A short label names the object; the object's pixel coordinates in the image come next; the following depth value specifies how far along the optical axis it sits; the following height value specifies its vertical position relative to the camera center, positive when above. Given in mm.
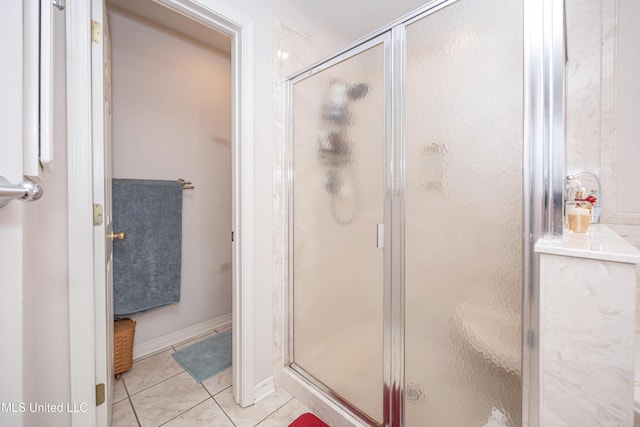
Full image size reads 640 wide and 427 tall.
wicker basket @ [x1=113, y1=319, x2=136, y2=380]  1714 -900
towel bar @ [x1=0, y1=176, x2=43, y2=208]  506 +43
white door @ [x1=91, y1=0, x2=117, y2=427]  1117 +118
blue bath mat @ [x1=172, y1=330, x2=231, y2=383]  1843 -1111
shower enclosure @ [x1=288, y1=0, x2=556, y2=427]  883 -25
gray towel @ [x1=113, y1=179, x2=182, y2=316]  1868 -248
